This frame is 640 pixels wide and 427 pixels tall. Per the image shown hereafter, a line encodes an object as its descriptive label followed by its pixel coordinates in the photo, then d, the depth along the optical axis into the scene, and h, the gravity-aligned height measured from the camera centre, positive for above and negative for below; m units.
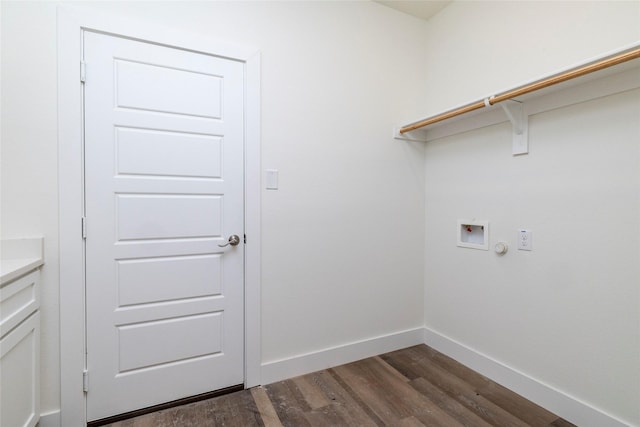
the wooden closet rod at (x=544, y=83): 1.22 +0.62
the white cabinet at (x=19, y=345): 1.13 -0.60
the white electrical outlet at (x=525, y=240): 1.77 -0.19
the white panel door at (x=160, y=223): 1.57 -0.11
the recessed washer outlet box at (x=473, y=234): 2.04 -0.19
